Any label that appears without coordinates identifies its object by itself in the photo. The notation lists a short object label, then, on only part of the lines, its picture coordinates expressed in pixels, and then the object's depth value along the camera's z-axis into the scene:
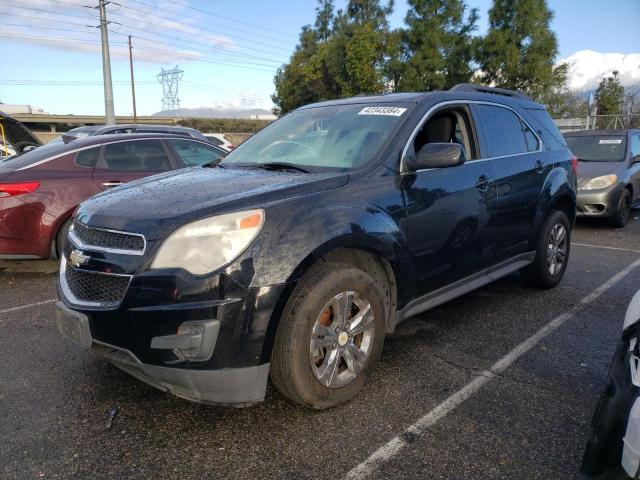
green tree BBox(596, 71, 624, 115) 36.84
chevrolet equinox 2.35
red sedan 5.21
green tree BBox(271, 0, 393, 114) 35.12
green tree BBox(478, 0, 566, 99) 25.14
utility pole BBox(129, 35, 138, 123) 49.56
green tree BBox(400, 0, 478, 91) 28.86
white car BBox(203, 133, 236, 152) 13.32
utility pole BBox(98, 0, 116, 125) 20.47
